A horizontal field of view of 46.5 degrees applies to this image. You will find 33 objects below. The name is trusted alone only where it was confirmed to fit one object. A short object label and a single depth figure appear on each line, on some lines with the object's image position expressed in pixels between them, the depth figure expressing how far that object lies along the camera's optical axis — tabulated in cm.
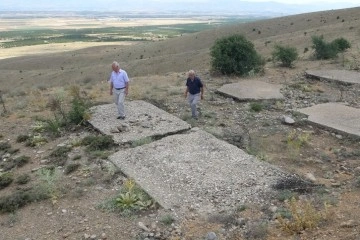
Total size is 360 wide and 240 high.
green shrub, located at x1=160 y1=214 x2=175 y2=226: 586
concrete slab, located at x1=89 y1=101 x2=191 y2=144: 921
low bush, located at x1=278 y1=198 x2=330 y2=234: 535
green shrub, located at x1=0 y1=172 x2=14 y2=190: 748
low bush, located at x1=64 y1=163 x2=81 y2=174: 771
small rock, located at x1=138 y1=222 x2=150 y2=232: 574
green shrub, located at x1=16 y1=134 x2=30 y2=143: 961
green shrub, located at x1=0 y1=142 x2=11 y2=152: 922
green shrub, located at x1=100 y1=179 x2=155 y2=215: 626
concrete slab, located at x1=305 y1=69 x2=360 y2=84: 1357
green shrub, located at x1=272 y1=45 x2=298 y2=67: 1678
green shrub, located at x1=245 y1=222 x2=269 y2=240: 541
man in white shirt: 1007
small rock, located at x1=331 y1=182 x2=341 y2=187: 676
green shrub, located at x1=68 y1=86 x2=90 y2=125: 1012
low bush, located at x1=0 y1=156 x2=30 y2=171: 825
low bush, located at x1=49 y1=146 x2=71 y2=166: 818
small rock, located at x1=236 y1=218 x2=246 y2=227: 577
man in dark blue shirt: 1023
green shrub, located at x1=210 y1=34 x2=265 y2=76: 1533
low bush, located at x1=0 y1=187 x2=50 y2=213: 660
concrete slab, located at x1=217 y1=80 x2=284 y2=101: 1188
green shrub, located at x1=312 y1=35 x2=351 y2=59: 1800
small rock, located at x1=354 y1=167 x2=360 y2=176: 720
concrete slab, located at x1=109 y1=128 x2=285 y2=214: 643
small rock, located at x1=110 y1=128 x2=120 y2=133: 930
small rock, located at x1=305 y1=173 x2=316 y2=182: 701
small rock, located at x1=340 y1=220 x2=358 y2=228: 534
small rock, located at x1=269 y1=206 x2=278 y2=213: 601
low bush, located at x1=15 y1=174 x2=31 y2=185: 747
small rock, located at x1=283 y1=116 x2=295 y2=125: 974
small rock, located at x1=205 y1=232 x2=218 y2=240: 544
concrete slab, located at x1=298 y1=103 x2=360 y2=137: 911
